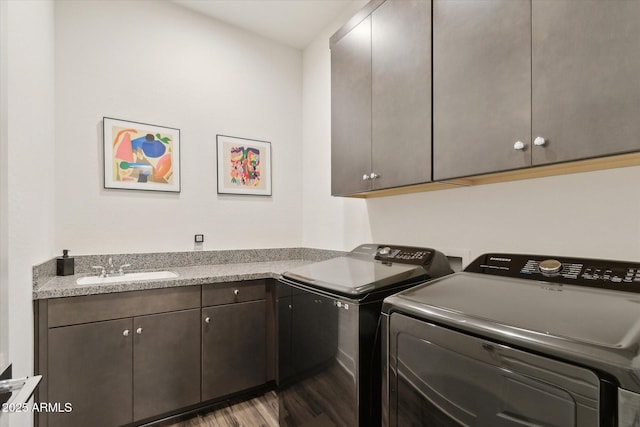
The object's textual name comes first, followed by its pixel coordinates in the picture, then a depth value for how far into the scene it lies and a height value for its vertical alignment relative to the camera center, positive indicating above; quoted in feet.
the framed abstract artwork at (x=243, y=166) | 9.18 +1.44
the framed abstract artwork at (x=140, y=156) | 7.63 +1.46
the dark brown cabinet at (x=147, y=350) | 5.66 -2.79
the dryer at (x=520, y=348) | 2.25 -1.14
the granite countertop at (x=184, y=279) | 5.72 -1.42
